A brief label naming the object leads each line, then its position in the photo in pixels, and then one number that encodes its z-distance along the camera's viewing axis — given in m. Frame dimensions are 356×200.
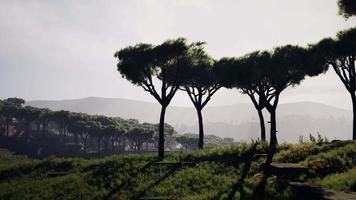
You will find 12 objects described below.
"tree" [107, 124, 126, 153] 130.00
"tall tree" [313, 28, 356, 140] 40.06
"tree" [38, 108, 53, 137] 139.62
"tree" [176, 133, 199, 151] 156.62
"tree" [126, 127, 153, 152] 134.88
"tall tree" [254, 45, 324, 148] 45.38
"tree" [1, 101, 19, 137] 137.00
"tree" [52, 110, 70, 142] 135.38
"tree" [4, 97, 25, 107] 189.57
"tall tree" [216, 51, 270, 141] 46.62
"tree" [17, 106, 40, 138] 136.27
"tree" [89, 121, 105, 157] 130.25
